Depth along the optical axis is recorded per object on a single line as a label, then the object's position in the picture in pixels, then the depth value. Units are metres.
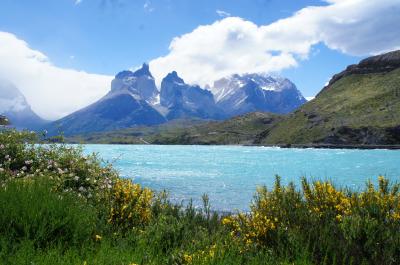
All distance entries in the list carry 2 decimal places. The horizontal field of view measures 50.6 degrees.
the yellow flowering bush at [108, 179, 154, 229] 9.88
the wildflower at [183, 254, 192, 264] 6.04
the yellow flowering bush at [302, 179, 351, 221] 9.08
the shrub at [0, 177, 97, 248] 7.05
